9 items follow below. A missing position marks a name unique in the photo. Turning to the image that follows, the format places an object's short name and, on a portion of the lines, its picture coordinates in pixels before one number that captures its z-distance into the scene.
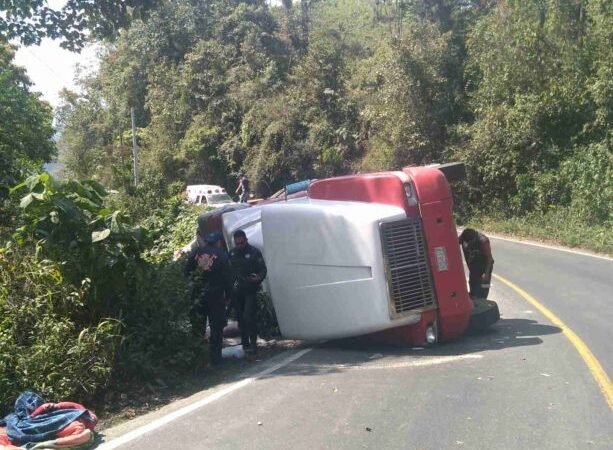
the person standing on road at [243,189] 29.89
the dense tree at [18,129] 10.41
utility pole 21.03
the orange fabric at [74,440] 5.45
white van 33.31
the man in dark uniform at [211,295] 8.47
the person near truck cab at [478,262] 10.48
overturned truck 8.27
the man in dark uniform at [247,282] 8.84
